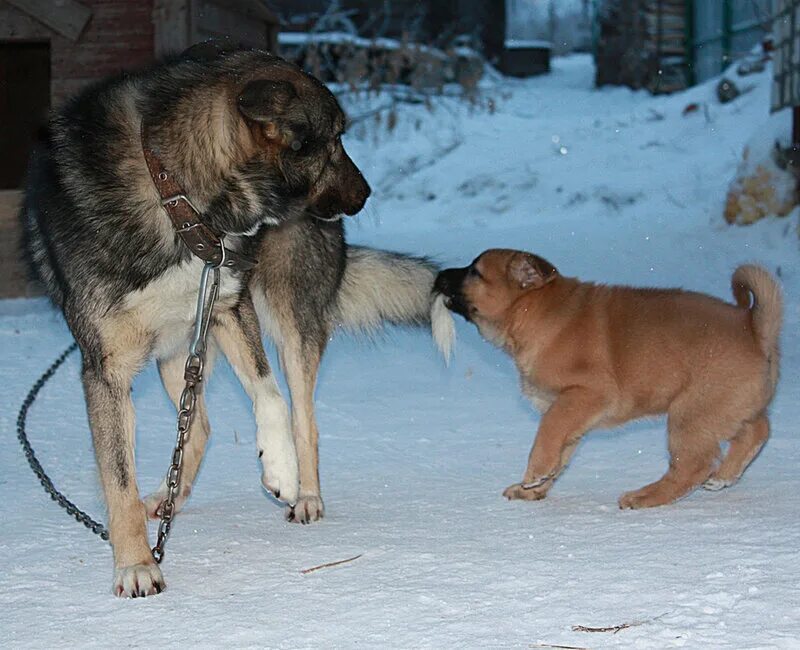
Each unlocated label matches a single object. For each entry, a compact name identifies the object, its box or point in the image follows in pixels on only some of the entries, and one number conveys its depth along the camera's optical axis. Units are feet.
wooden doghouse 27.20
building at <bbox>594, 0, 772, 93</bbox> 60.49
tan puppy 12.85
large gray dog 11.12
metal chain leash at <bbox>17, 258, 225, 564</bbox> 10.90
